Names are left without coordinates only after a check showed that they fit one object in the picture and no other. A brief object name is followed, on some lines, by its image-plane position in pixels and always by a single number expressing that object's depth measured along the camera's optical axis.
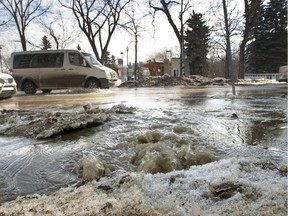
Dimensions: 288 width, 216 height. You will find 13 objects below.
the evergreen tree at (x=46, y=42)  39.15
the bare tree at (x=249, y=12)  16.45
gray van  9.76
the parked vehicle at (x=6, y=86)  7.32
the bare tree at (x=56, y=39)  26.06
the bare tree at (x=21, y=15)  21.29
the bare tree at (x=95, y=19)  19.73
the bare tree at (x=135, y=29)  21.24
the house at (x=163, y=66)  43.03
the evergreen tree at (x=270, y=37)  28.01
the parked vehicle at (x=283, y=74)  14.04
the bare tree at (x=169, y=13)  15.95
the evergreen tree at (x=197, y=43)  29.66
